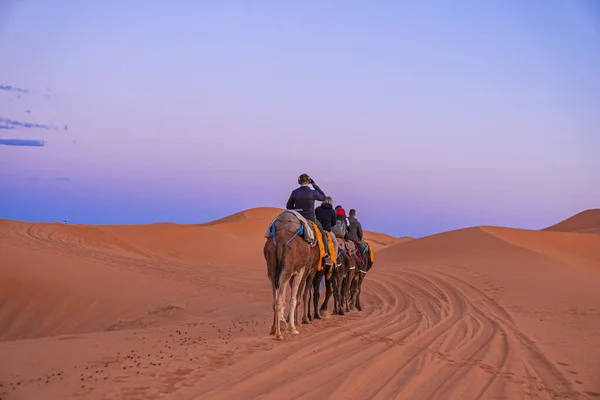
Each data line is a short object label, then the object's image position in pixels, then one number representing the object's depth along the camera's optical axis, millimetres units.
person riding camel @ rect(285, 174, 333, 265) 12867
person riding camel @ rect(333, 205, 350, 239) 15984
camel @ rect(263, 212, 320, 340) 11188
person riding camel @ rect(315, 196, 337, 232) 14727
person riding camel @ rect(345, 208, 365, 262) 16812
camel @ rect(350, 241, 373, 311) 17203
